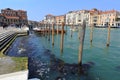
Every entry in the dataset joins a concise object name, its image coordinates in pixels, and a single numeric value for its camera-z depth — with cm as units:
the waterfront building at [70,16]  7349
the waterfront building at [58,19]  7780
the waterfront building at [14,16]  4967
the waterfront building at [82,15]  6440
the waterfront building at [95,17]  5961
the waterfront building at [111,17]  5279
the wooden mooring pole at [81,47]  716
